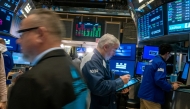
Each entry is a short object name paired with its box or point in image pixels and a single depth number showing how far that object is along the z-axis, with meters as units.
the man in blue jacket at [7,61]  3.49
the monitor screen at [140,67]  5.11
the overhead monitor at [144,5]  3.95
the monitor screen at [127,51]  4.23
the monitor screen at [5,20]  4.50
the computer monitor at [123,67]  4.18
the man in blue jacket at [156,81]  3.04
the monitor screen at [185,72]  3.88
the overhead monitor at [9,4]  4.36
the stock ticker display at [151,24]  3.86
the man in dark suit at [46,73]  0.74
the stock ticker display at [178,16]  3.22
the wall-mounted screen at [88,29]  8.28
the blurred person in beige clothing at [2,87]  2.34
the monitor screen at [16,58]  5.90
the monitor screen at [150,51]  4.82
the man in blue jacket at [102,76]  2.07
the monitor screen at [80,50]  9.03
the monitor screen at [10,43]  5.41
